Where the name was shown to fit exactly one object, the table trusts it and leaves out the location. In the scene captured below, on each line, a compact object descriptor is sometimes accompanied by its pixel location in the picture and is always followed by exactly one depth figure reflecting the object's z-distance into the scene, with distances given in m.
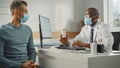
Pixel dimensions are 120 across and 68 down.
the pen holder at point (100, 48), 1.83
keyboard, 2.14
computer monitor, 2.57
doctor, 2.20
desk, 1.61
